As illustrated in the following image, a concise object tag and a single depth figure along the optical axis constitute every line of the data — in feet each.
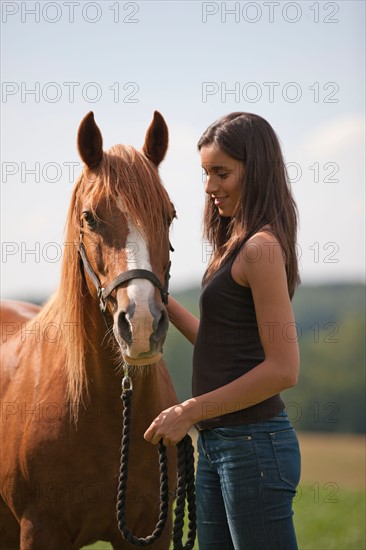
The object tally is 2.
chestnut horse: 18.13
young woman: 14.17
